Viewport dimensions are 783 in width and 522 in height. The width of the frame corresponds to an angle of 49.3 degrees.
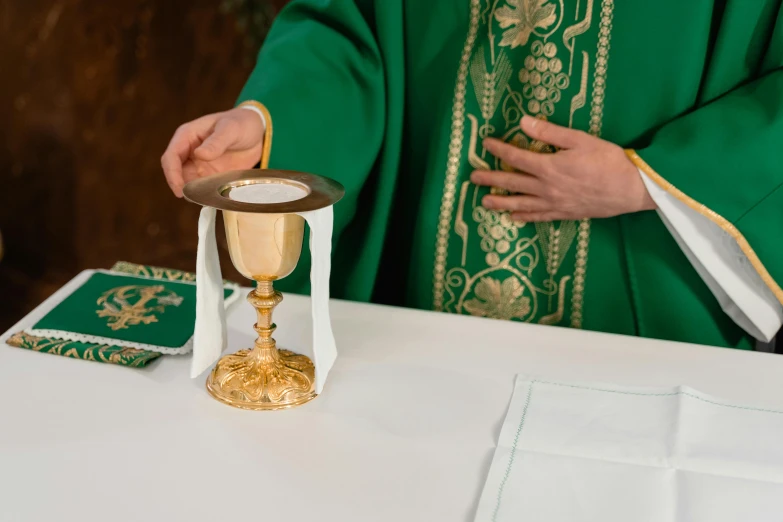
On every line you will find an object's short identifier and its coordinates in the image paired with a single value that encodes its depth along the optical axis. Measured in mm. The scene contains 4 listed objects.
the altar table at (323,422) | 667
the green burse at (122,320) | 892
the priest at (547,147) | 1066
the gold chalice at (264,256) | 758
